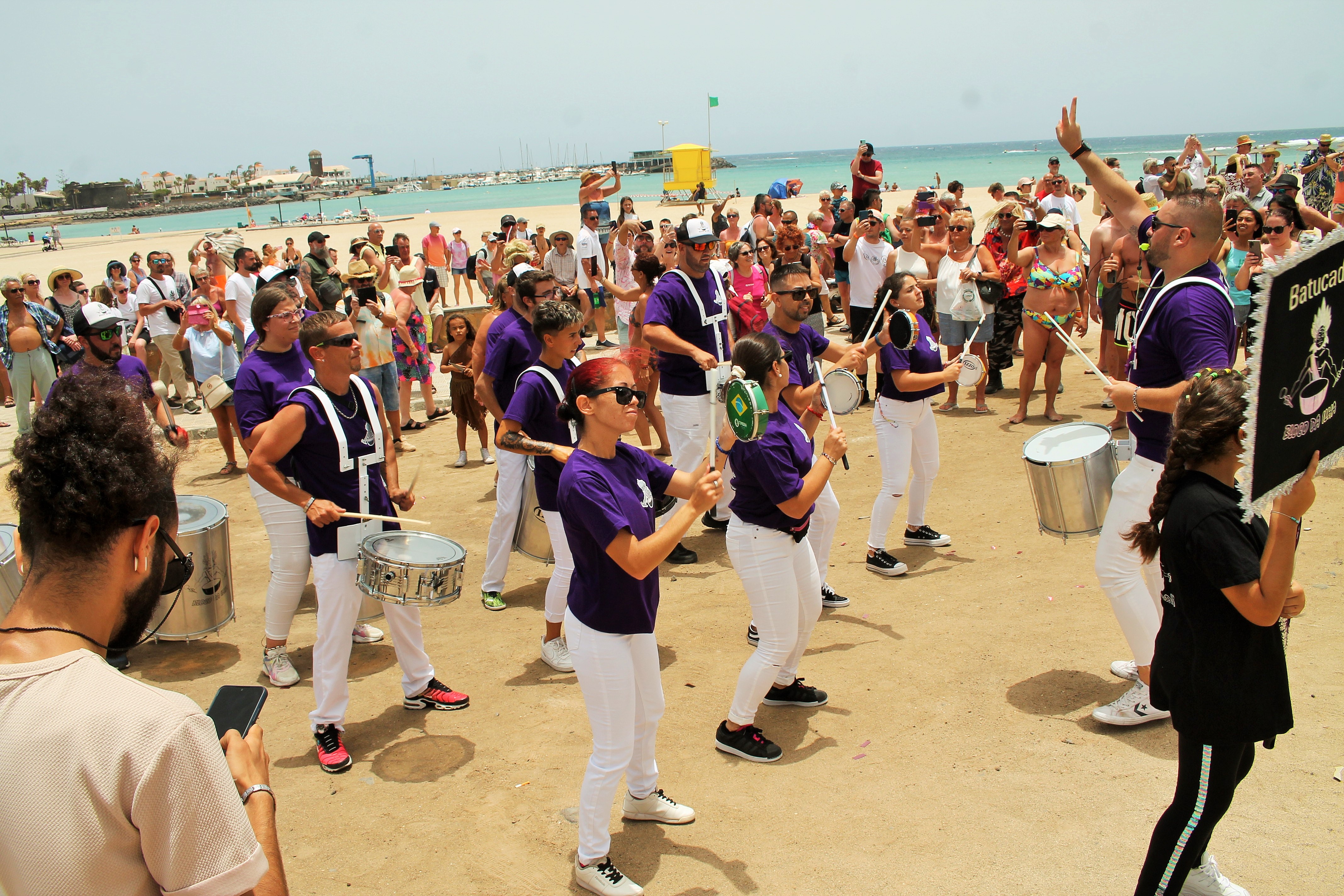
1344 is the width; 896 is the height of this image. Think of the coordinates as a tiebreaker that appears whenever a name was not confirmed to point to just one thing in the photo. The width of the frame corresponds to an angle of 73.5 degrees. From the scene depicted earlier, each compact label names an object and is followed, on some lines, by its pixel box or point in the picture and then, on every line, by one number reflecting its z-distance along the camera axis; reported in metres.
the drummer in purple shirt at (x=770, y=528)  4.20
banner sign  2.37
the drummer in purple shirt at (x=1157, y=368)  4.19
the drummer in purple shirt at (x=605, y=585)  3.48
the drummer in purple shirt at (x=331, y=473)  4.62
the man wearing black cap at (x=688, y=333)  6.87
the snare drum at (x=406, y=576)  4.43
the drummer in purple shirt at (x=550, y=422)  5.24
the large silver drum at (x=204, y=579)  5.61
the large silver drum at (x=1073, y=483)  5.12
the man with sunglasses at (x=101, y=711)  1.50
